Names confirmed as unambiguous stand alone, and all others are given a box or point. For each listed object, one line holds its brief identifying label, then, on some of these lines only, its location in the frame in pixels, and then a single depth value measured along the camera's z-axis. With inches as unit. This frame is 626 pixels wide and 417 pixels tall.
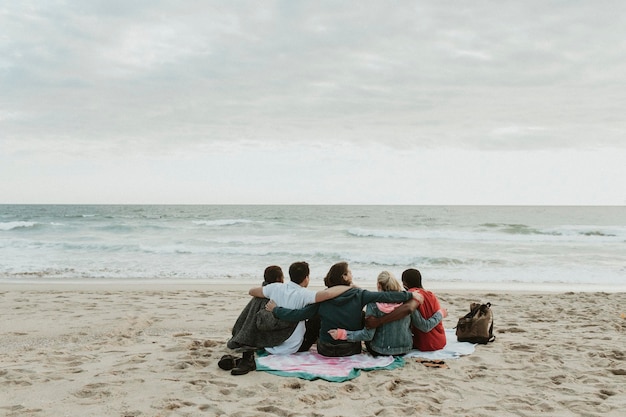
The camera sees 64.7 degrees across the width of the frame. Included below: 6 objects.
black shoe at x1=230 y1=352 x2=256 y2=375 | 188.5
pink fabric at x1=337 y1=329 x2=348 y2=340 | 203.3
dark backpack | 236.8
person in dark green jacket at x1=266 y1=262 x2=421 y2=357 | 200.8
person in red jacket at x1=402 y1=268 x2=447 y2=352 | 215.1
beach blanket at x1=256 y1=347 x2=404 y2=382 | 187.0
